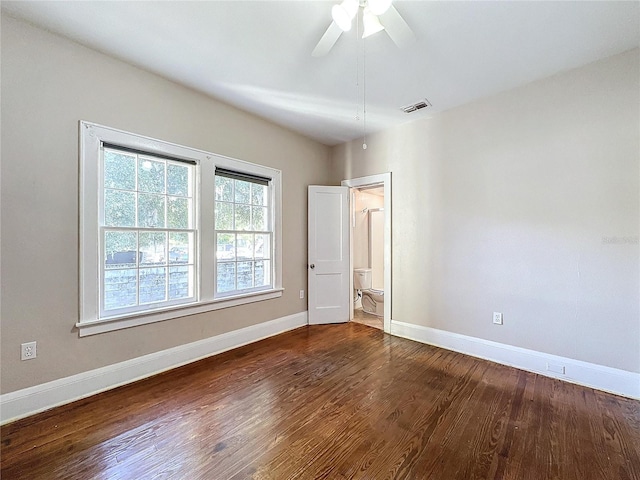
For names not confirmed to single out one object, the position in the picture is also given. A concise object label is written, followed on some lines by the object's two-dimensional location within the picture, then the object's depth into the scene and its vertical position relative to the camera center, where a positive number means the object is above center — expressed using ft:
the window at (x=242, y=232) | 10.48 +0.41
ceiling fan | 5.00 +4.32
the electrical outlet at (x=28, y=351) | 6.42 -2.48
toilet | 15.03 -2.84
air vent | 10.06 +5.03
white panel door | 13.58 -0.64
